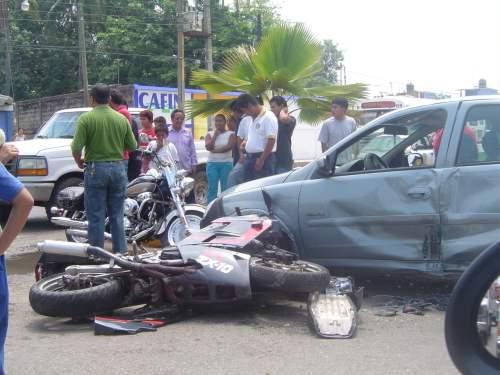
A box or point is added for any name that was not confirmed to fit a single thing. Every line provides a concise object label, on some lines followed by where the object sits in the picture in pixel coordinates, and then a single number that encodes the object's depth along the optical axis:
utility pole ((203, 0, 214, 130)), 25.02
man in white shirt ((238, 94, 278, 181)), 8.41
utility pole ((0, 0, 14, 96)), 21.73
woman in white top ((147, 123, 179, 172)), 9.37
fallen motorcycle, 5.08
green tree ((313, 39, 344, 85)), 61.16
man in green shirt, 6.73
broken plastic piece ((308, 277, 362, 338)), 4.90
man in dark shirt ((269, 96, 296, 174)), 9.23
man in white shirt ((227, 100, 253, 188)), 8.88
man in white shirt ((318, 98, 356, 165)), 9.38
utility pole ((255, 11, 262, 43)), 30.48
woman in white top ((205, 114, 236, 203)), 9.85
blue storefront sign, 25.67
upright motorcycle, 8.16
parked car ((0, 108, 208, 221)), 9.92
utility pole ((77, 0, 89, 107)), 29.50
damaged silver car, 5.45
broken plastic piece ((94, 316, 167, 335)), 4.96
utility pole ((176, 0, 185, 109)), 22.71
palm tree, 11.20
